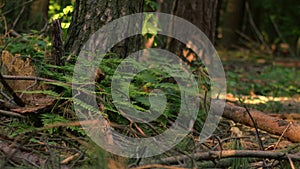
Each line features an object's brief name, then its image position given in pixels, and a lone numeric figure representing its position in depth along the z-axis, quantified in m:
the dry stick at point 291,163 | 3.37
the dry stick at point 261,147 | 3.64
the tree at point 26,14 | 7.57
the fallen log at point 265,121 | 4.85
